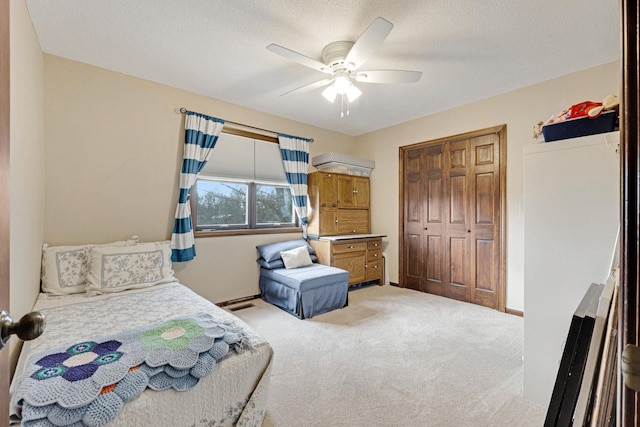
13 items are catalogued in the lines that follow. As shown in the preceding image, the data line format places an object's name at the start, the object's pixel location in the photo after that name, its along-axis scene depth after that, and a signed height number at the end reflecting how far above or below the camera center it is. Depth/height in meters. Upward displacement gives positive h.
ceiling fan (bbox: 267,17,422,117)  1.98 +1.16
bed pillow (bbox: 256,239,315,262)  3.65 -0.47
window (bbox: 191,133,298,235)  3.47 +0.31
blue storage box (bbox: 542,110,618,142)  1.54 +0.50
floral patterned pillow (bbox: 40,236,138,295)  2.28 -0.47
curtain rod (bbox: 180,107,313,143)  3.19 +1.15
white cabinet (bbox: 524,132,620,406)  1.53 -0.13
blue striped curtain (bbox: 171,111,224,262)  3.08 +0.53
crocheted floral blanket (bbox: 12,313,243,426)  1.02 -0.67
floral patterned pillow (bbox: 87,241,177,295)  2.35 -0.48
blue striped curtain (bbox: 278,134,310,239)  4.04 +0.68
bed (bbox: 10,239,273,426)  1.14 -0.70
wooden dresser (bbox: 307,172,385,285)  4.00 -0.25
